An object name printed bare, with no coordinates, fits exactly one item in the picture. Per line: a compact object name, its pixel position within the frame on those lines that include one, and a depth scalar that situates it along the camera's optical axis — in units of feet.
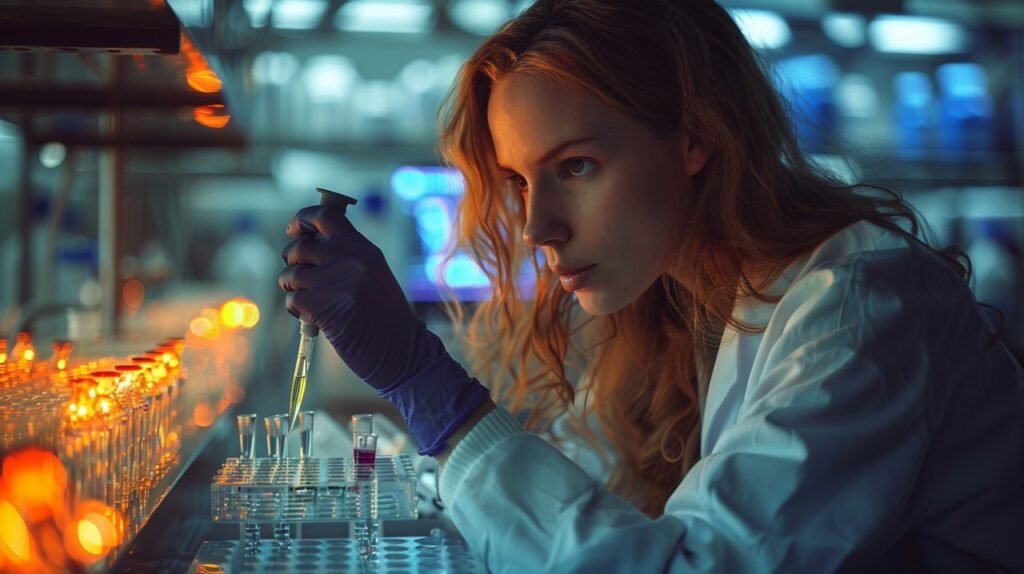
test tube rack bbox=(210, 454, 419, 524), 3.37
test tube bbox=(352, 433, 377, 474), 3.69
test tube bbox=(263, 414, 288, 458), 3.88
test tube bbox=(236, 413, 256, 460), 3.93
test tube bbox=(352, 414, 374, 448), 3.78
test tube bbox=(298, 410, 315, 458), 3.95
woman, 3.07
